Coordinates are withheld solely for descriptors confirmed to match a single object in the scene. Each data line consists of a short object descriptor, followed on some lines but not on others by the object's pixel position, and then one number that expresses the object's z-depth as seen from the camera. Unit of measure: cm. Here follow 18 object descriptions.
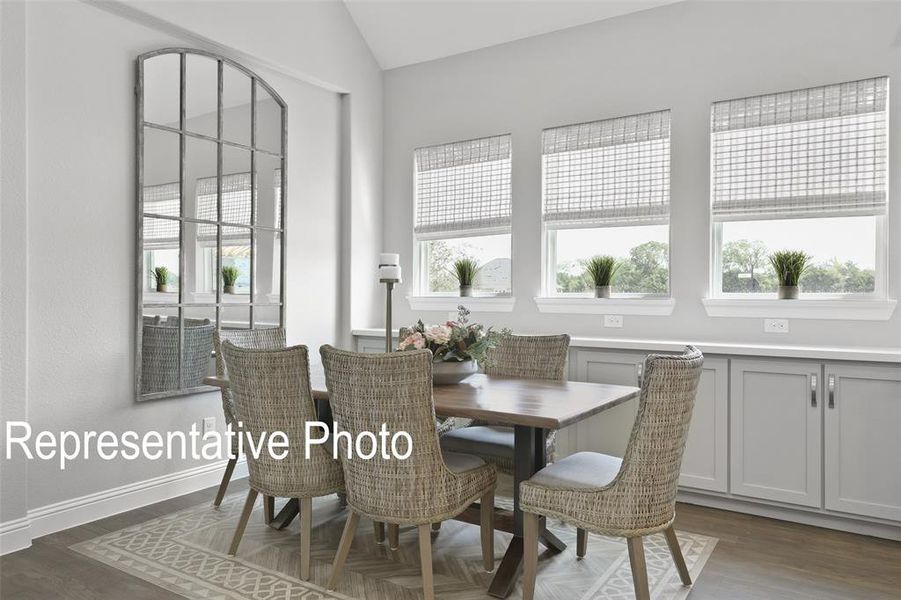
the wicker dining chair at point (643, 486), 219
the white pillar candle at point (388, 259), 346
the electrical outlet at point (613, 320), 432
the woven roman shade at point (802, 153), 359
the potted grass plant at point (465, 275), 502
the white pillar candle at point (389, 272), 344
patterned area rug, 260
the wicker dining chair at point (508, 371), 315
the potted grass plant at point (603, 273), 436
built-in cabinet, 316
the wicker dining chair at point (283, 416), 266
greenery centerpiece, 306
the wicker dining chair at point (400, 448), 230
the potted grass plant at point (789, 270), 373
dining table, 244
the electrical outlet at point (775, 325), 377
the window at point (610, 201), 425
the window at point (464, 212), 493
